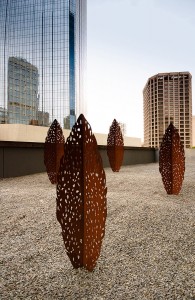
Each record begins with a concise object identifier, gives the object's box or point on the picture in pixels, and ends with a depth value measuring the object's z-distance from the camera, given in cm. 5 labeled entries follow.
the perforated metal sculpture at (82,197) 193
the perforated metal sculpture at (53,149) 559
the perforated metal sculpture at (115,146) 805
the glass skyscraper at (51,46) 6775
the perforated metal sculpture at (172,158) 466
